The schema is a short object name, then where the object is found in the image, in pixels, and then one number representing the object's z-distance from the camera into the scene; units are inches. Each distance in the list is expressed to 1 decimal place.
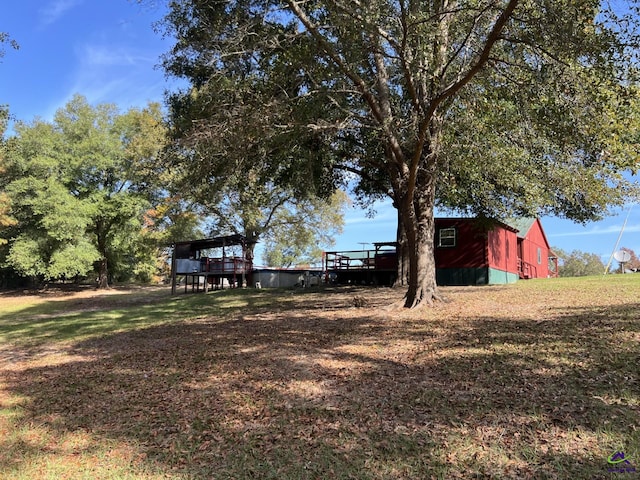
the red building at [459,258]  832.9
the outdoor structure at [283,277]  1108.5
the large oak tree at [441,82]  284.2
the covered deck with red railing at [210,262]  1055.6
